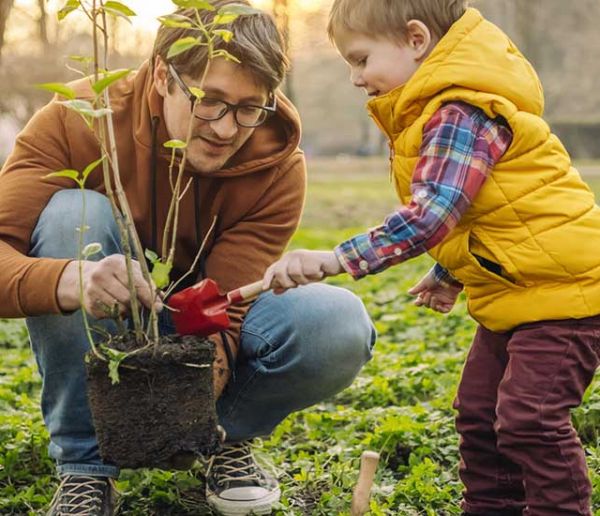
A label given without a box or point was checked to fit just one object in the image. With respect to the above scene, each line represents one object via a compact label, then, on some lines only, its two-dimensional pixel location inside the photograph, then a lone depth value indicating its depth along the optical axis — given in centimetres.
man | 237
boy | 207
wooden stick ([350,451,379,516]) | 205
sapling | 188
